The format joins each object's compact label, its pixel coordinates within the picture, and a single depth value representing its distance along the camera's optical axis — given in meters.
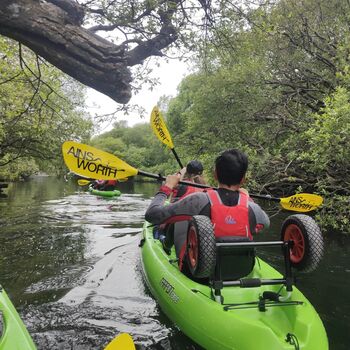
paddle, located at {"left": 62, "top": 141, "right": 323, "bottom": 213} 4.27
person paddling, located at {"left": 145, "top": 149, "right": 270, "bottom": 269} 3.12
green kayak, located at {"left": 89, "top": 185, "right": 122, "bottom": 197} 17.06
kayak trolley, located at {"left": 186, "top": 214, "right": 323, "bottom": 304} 2.82
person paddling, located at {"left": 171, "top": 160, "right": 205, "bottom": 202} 5.01
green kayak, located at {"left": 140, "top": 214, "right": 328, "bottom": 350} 2.78
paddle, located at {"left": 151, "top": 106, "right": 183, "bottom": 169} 6.09
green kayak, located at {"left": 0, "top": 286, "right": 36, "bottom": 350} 2.21
